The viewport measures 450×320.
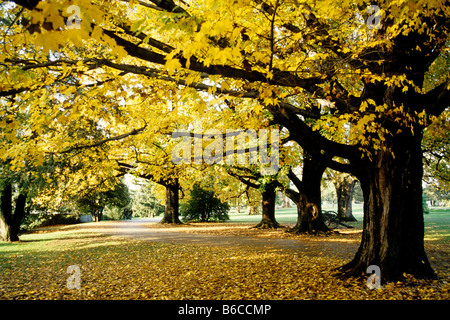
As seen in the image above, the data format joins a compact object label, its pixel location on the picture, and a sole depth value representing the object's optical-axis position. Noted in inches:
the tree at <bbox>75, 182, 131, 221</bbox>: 1245.1
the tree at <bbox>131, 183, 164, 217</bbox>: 2055.9
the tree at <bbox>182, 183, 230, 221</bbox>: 1176.8
